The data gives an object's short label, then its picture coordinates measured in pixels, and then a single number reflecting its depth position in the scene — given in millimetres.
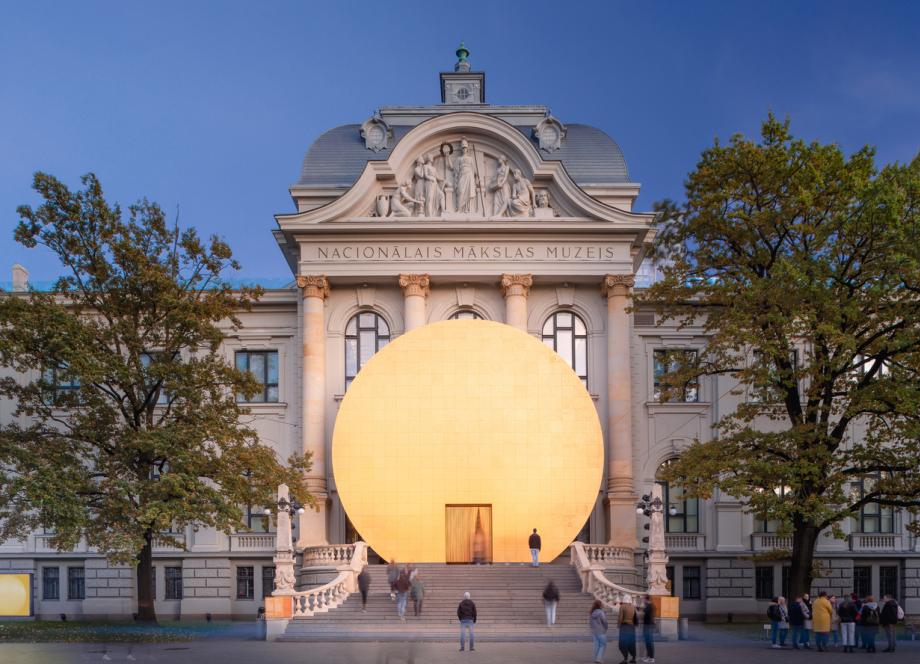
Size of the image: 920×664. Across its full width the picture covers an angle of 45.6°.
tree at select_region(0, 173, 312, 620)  33000
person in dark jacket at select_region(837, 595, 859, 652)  28531
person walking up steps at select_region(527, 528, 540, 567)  38344
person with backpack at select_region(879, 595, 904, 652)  28641
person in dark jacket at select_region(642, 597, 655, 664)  24531
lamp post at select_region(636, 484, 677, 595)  32562
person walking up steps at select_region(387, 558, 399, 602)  33875
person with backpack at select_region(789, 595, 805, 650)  28734
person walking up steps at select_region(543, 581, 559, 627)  31786
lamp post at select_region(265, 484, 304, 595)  32312
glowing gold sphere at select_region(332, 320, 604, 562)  40062
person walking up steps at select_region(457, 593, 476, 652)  26891
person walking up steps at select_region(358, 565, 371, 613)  33406
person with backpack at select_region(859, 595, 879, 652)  28047
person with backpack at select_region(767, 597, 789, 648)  29125
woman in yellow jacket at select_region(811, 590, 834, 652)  28516
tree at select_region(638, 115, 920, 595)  29906
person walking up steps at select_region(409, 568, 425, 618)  32578
